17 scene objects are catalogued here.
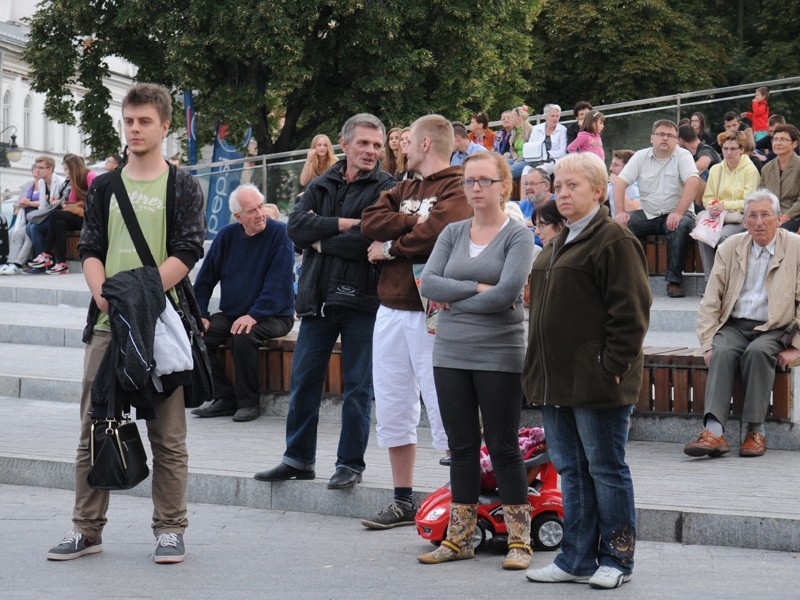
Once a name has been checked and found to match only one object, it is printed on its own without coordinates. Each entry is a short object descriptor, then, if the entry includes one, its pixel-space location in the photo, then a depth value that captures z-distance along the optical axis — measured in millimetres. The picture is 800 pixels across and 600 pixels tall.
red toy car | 11733
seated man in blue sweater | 18348
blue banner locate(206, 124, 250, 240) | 36034
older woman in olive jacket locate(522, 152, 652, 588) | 10288
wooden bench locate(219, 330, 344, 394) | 18175
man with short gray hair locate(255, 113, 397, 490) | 13107
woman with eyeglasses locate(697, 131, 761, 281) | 23798
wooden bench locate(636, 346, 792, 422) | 16076
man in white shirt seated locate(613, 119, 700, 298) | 24517
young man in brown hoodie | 12280
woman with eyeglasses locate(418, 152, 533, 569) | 11151
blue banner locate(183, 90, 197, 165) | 59472
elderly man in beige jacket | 15228
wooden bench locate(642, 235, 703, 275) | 25365
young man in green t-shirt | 11288
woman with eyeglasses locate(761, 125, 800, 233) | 24488
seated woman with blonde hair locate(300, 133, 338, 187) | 27228
